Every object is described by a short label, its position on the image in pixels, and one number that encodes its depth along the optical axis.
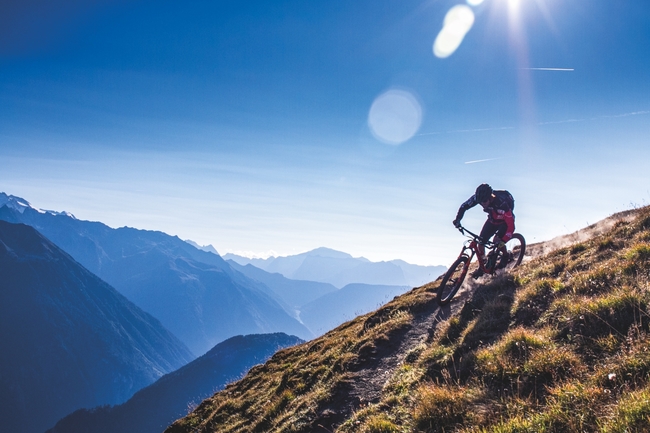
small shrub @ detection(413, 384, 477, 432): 6.28
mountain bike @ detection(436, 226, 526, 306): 14.56
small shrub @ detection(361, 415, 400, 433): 7.02
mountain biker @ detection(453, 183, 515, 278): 14.71
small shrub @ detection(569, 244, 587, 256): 14.22
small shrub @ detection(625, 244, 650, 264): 9.67
